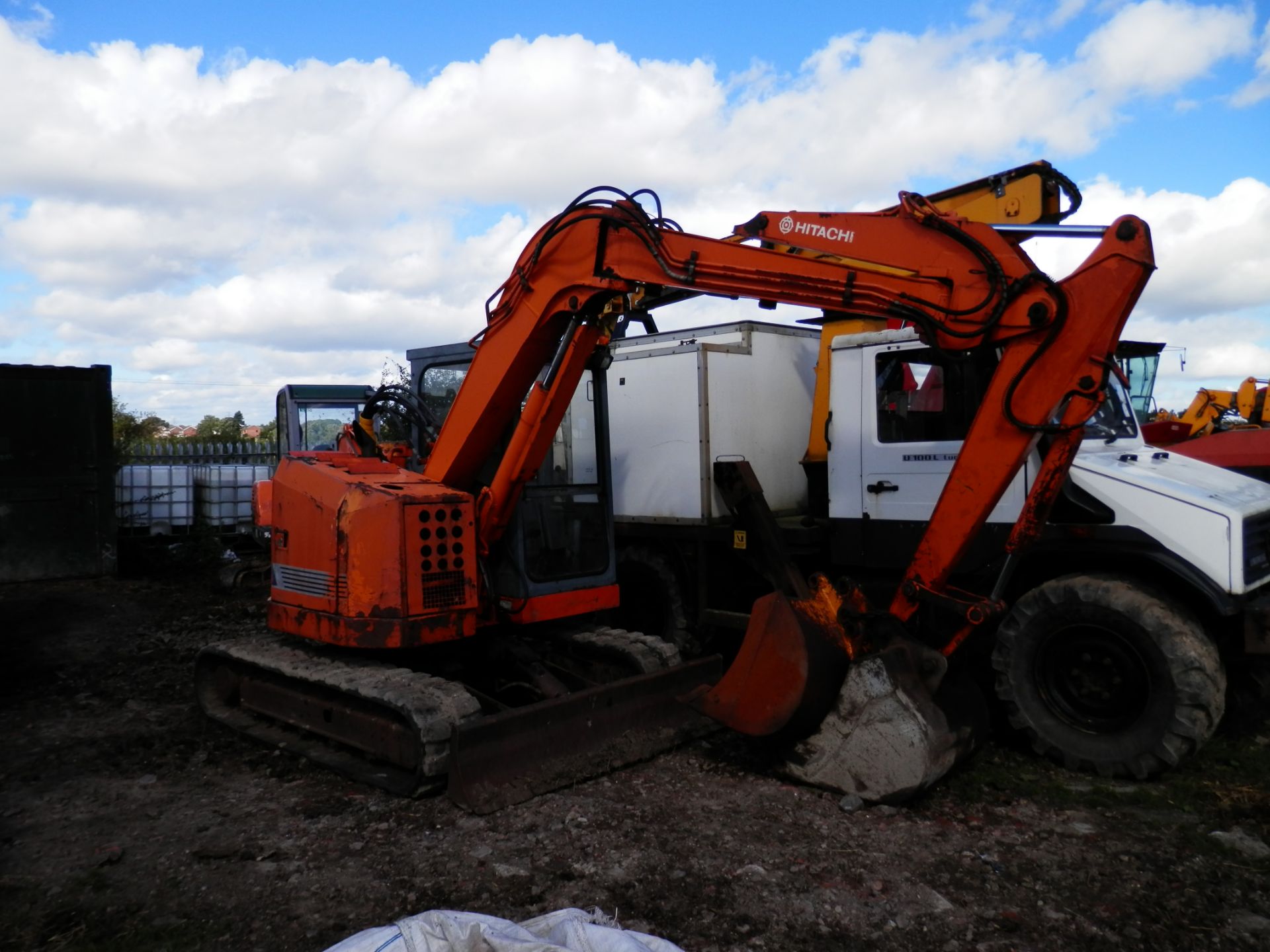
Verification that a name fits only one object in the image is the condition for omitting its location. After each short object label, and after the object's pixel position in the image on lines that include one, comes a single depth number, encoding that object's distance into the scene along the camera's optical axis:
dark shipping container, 10.34
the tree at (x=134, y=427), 25.20
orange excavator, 4.52
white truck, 4.98
